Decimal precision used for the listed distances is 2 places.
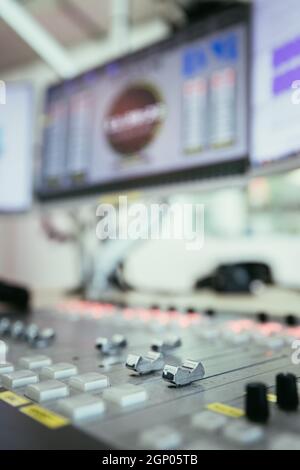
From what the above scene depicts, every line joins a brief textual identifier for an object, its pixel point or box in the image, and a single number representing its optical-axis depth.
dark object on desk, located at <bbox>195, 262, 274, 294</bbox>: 1.28
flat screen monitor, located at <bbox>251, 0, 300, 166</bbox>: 0.77
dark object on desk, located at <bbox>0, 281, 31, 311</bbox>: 1.05
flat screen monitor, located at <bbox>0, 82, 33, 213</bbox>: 1.38
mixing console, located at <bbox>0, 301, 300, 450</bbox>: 0.29
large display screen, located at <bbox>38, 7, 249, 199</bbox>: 0.96
